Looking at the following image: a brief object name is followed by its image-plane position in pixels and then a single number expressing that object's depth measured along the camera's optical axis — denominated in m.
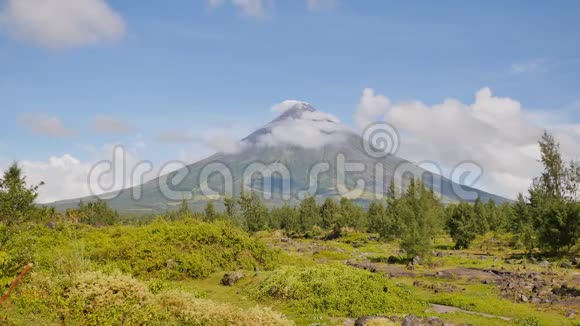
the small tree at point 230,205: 106.75
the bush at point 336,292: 20.38
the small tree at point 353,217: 102.62
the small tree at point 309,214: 101.12
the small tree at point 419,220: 40.69
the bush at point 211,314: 12.70
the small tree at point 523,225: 50.88
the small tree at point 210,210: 108.58
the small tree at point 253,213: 103.50
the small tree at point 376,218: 87.80
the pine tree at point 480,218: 76.04
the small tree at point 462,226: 60.66
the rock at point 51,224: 39.92
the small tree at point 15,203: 16.25
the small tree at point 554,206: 43.44
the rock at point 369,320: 16.07
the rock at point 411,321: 16.26
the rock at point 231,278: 26.06
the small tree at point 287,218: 104.75
